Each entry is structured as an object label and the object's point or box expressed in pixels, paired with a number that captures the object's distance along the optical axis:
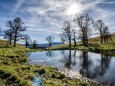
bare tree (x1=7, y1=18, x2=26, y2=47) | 35.15
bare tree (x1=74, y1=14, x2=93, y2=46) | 41.32
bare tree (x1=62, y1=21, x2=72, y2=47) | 45.17
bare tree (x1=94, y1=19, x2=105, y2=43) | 48.30
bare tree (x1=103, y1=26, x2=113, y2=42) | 51.45
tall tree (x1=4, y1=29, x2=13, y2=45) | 36.39
